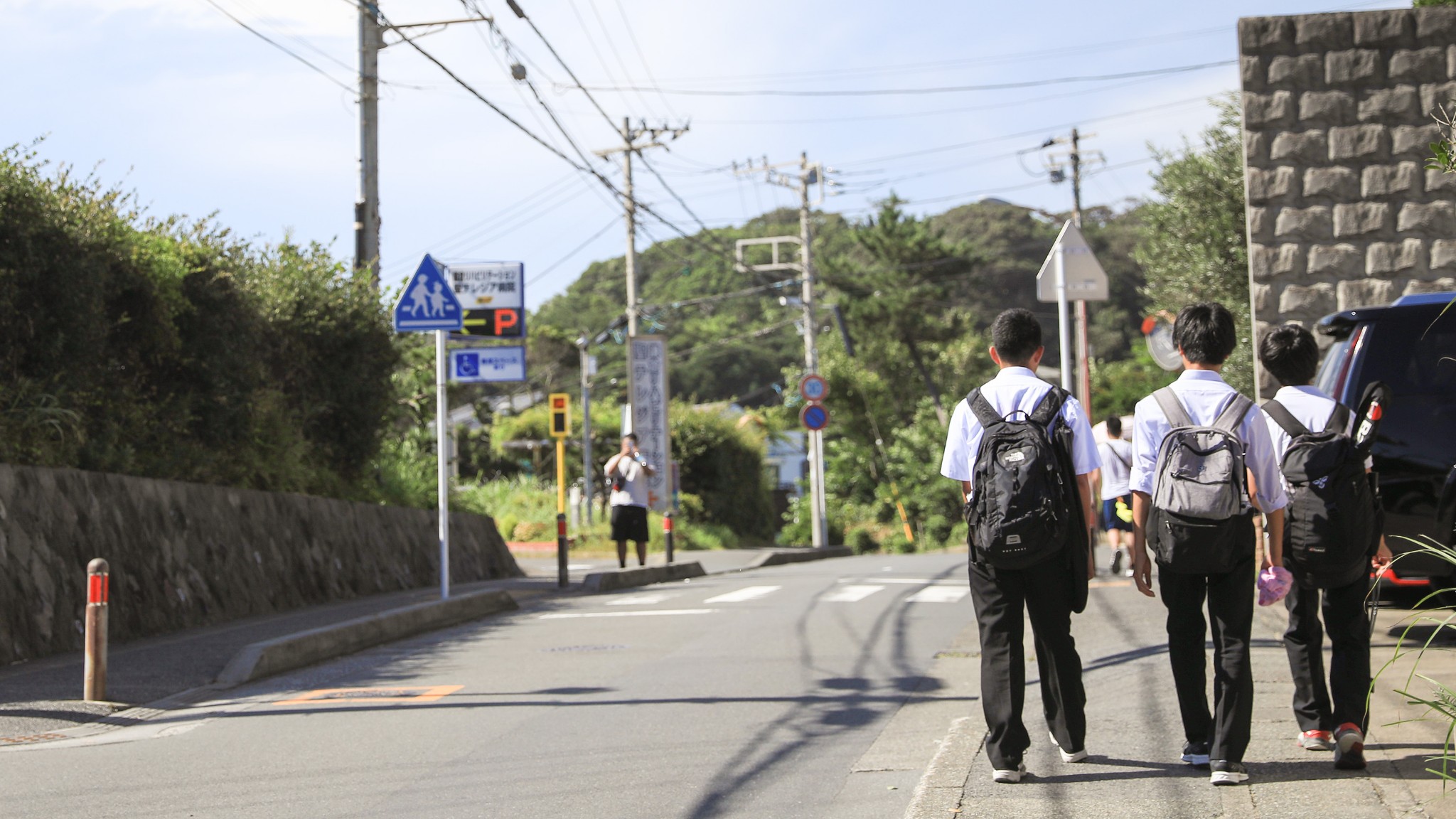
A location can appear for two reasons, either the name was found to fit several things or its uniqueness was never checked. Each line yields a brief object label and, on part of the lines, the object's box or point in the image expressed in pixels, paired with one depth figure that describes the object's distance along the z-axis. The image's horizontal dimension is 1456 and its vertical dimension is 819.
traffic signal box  25.80
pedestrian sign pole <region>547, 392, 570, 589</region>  25.77
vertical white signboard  27.67
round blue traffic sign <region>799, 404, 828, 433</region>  28.84
